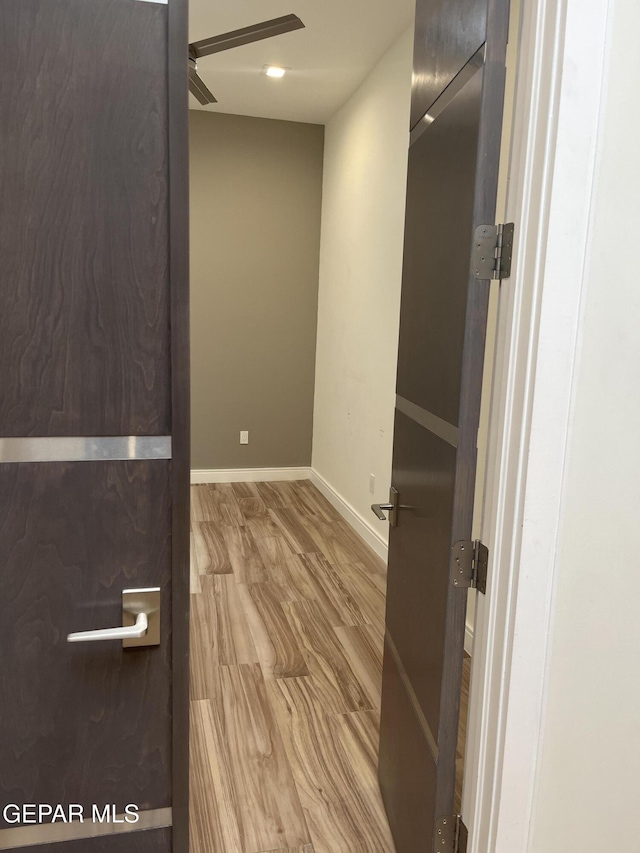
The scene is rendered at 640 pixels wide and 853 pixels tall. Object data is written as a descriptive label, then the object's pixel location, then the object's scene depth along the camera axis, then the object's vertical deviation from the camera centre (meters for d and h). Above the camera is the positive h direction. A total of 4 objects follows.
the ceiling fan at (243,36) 2.96 +1.23
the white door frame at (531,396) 1.09 -0.15
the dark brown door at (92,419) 0.88 -0.18
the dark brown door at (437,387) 1.25 -0.18
